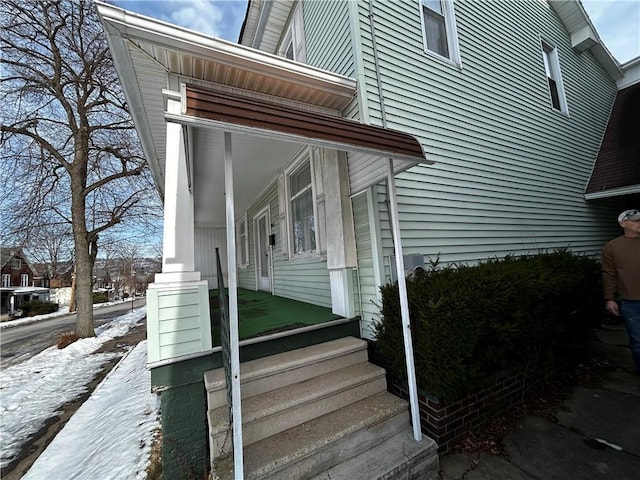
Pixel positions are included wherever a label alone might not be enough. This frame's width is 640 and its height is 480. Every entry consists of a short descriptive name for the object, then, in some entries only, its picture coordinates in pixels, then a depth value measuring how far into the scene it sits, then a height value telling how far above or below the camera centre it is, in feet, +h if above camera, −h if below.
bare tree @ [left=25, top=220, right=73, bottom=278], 39.28 +7.63
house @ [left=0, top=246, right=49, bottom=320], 81.00 +0.96
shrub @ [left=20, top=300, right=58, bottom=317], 77.10 -6.46
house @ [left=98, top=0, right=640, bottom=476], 8.08 +5.77
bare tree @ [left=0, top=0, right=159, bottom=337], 31.45 +19.63
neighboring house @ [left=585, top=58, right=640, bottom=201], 20.01 +7.12
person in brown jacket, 10.47 -1.30
